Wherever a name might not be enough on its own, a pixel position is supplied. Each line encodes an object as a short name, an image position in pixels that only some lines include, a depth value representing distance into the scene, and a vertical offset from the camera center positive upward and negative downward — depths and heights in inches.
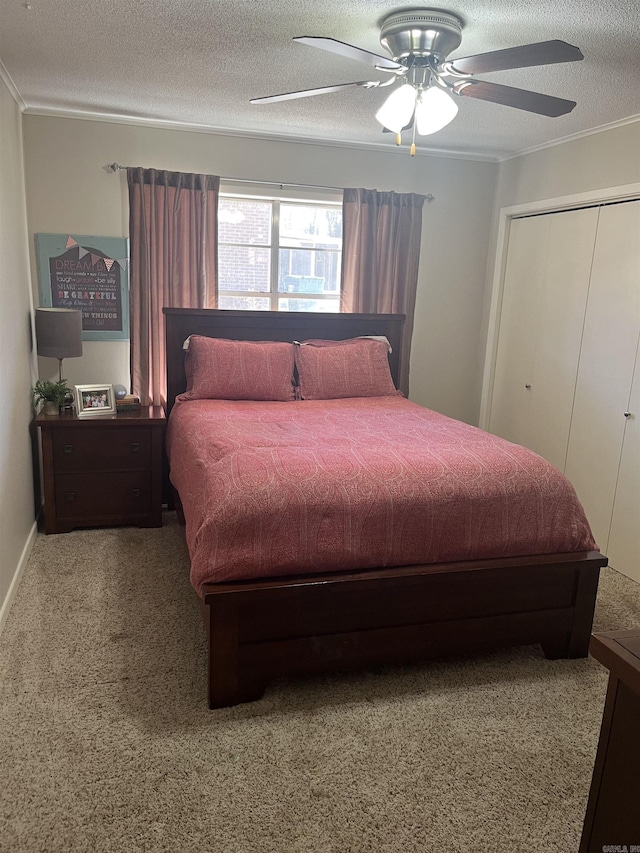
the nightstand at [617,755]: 42.4 -31.0
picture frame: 139.1 -25.8
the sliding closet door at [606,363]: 129.3 -12.0
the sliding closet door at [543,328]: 144.6 -6.0
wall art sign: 146.9 +1.0
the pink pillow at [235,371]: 142.8 -18.4
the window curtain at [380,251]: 163.6 +12.0
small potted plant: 138.3 -24.7
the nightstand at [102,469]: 135.0 -40.4
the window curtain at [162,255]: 148.8 +7.8
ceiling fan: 84.0 +30.4
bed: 81.6 -43.8
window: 161.9 +10.0
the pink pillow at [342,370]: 148.9 -17.9
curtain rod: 146.6 +27.1
